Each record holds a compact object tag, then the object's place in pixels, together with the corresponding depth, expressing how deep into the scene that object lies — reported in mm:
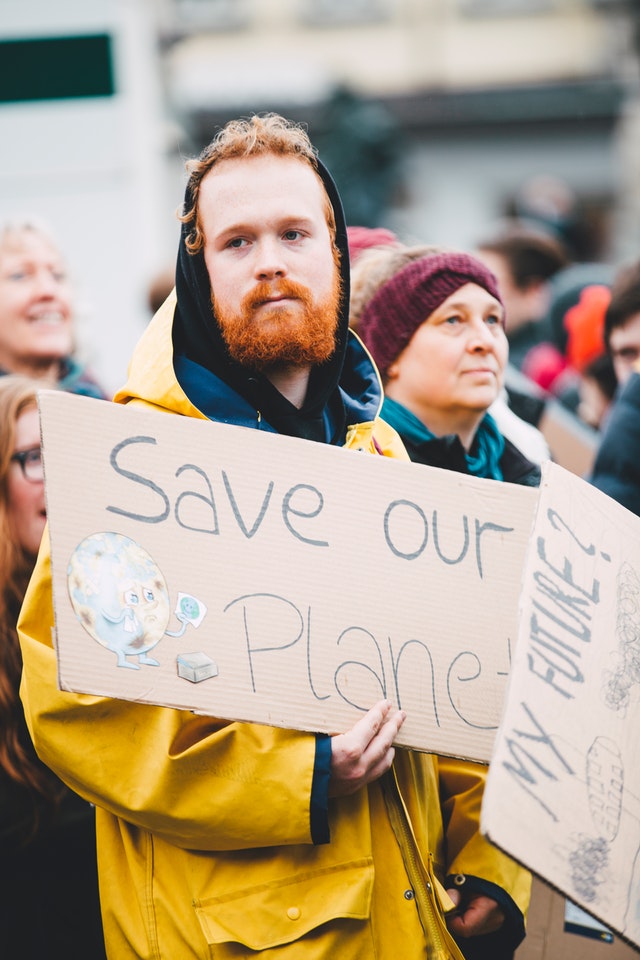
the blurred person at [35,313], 7574
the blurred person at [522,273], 10695
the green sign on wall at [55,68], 13297
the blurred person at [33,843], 4836
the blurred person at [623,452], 5734
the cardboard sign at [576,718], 3166
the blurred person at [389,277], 5582
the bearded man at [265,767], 3682
